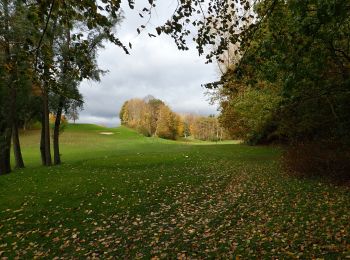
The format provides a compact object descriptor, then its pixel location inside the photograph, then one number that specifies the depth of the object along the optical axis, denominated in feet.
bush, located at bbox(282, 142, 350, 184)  43.91
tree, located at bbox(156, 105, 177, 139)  263.29
